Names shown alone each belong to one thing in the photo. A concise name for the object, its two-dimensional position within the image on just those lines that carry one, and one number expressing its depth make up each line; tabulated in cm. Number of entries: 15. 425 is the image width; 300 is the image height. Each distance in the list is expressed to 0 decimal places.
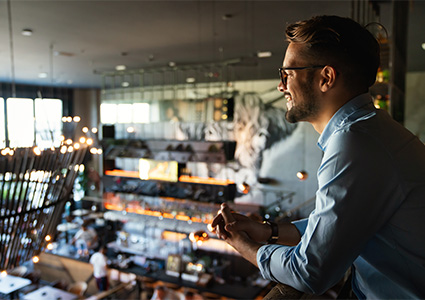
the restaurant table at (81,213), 1302
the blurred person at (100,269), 795
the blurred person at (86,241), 938
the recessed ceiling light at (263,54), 662
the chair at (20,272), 816
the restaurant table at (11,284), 611
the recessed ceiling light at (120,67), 935
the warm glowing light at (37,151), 254
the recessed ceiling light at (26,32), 554
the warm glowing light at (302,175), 532
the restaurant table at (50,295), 675
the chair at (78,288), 778
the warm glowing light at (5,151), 235
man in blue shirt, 84
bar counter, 686
